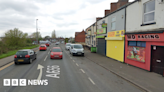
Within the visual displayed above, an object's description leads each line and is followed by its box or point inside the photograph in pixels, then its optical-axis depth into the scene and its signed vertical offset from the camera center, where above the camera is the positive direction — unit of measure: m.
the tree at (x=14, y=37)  35.88 +1.52
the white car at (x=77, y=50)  18.78 -1.32
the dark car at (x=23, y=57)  11.50 -1.47
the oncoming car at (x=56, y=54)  15.34 -1.59
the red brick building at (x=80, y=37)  61.72 +2.50
